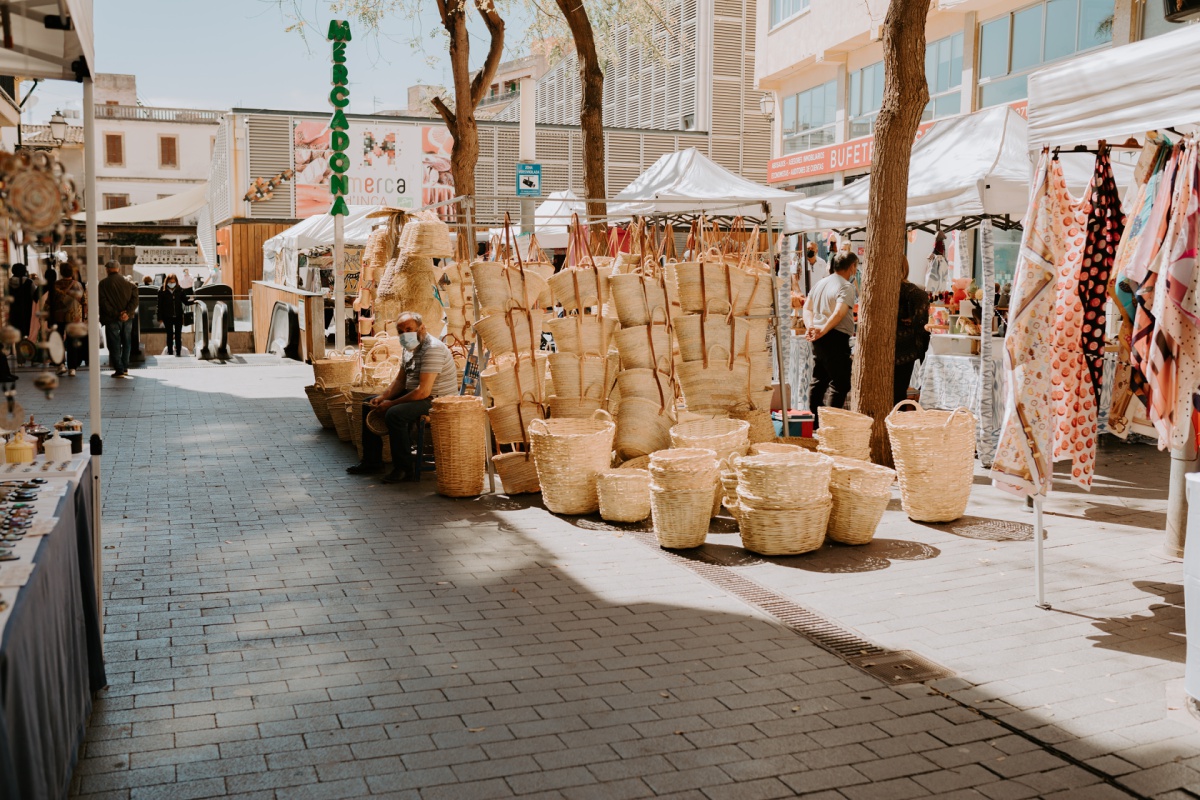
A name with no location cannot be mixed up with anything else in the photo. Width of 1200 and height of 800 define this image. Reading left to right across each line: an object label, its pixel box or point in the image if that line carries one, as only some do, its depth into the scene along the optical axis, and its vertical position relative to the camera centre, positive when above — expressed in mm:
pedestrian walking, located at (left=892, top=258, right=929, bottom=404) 9969 -158
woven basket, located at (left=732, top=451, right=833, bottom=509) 6430 -1047
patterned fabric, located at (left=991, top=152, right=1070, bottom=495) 5434 -147
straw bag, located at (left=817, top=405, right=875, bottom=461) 7992 -934
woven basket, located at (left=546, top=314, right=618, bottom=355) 8336 -238
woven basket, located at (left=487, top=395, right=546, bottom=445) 8523 -917
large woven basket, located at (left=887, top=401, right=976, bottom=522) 7168 -1059
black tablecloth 2639 -1066
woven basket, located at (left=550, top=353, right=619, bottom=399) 8398 -559
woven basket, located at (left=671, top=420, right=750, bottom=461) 7613 -948
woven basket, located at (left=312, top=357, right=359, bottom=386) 11773 -751
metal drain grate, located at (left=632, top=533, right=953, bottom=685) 4727 -1580
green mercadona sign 13086 +2394
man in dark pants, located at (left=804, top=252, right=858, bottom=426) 10227 -220
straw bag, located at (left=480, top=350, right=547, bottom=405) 8445 -600
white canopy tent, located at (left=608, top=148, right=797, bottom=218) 14492 +1643
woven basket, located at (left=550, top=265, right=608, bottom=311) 8375 +123
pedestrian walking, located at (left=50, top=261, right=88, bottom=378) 14995 +70
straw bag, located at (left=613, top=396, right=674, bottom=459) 8156 -946
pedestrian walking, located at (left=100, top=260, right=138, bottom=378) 17094 -246
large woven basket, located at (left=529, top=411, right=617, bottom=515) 7527 -1127
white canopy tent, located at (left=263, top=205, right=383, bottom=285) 20691 +1275
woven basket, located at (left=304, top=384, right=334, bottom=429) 11805 -1118
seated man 8992 -709
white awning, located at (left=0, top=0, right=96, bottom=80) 3785 +974
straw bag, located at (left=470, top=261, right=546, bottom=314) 8258 +122
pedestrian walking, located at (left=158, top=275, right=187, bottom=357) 20922 -201
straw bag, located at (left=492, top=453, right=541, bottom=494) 8344 -1296
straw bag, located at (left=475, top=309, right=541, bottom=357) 8344 -225
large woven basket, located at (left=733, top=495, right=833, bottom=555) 6469 -1342
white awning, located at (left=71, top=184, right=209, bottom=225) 42406 +3623
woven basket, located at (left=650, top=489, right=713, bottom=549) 6660 -1303
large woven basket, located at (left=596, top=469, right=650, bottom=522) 7352 -1297
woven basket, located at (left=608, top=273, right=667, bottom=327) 8281 +41
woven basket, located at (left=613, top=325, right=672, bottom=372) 8336 -326
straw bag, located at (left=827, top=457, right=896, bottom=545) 6680 -1200
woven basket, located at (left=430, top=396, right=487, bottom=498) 8328 -1100
